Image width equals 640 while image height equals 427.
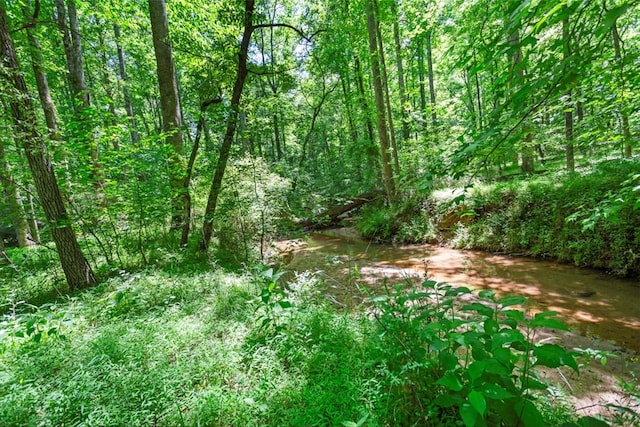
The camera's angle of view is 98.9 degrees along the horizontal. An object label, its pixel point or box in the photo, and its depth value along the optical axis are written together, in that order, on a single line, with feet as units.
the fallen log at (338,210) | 38.68
